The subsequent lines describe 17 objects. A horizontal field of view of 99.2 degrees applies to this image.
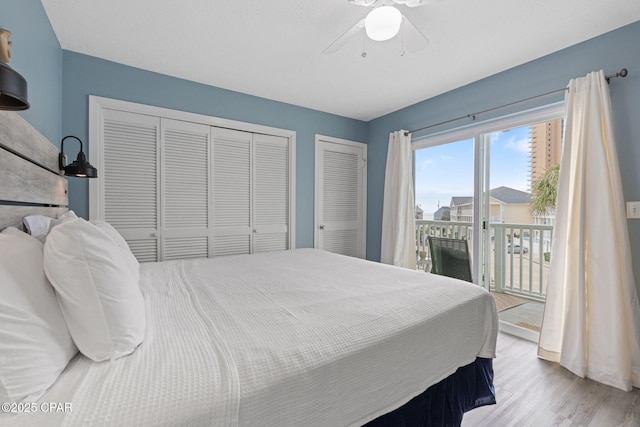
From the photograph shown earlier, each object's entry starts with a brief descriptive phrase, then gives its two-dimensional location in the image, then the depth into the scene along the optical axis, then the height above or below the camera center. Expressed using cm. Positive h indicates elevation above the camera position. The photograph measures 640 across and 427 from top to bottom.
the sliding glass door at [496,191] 275 +25
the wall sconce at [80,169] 182 +28
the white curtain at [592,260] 189 -34
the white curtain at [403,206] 346 +8
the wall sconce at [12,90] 72 +33
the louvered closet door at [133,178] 249 +31
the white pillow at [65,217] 146 -4
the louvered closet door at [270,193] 326 +23
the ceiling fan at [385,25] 158 +117
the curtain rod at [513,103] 195 +101
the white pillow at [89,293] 82 -26
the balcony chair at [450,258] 275 -48
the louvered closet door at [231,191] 300 +23
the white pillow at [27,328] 62 -31
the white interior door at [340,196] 373 +23
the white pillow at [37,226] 122 -7
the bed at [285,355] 69 -47
